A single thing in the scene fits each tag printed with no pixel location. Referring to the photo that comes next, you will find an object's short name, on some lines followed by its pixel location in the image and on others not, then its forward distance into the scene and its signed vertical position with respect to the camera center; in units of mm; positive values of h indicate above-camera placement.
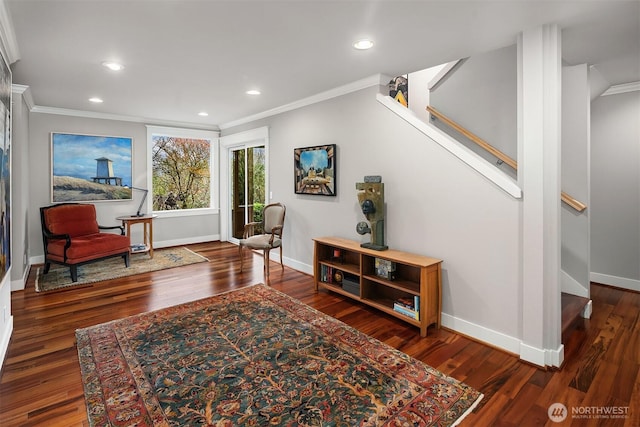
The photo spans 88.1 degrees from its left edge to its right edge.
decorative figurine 3461 -11
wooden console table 2938 -751
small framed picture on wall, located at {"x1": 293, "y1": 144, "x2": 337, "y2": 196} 4195 +491
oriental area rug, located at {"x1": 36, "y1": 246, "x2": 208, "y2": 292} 4297 -895
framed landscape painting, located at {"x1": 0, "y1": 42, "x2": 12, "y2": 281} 2420 +323
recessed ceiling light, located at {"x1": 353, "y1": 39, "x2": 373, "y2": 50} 2672 +1336
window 6379 +778
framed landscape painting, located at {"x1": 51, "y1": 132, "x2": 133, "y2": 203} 5332 +697
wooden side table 5453 -259
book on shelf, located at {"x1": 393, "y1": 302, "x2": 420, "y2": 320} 2969 -972
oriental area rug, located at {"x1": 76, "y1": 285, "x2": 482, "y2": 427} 1885 -1153
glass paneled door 6102 +411
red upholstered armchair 4383 -427
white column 2363 +136
